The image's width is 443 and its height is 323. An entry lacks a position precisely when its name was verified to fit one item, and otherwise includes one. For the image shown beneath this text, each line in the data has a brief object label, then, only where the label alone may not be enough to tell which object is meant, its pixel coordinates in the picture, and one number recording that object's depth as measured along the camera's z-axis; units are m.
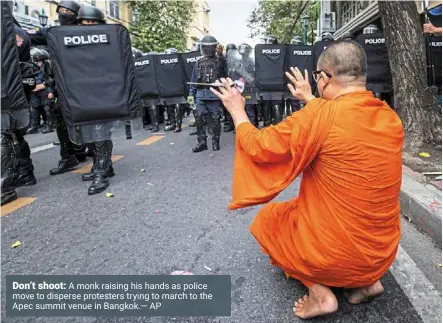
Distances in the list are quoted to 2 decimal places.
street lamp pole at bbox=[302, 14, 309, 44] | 19.64
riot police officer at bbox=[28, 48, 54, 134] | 9.05
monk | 1.67
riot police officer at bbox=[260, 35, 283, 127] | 8.31
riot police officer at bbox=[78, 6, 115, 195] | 3.94
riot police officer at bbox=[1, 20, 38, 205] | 3.72
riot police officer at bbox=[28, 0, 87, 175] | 4.28
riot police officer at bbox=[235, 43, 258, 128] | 8.26
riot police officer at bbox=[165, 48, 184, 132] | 9.13
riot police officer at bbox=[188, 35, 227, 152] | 6.36
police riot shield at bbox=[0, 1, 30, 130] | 3.48
